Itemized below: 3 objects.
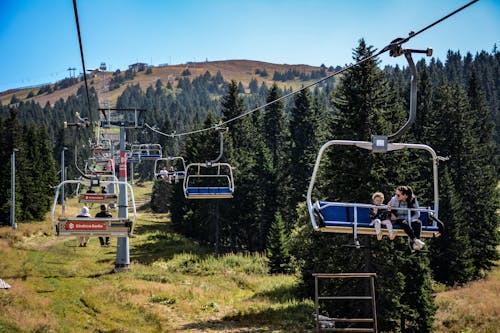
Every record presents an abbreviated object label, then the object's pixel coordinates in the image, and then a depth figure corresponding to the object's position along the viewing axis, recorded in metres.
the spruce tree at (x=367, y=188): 26.83
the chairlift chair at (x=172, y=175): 33.36
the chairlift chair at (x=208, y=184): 24.48
